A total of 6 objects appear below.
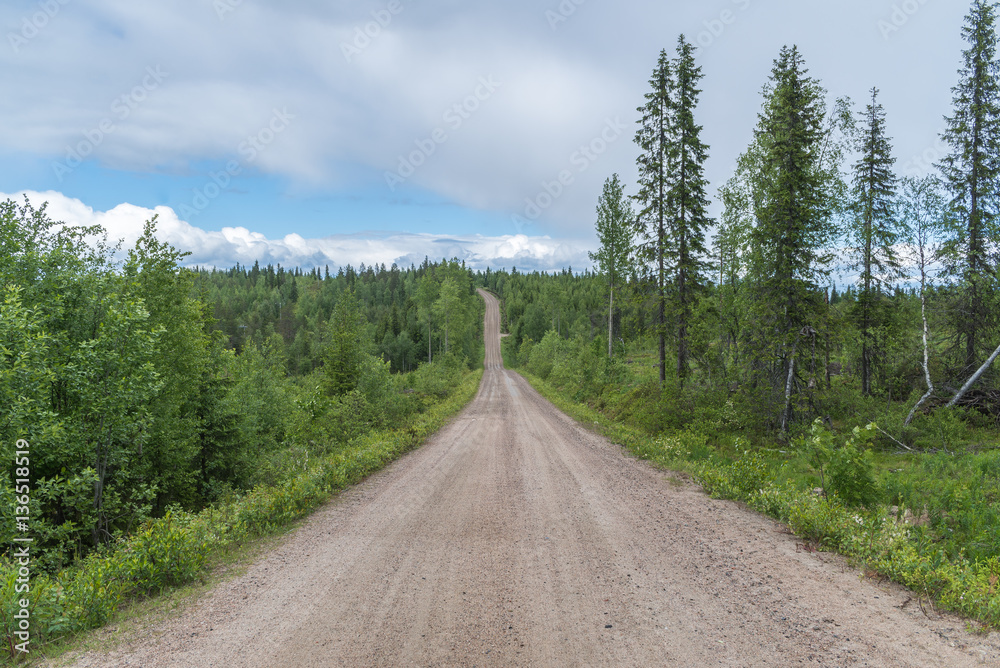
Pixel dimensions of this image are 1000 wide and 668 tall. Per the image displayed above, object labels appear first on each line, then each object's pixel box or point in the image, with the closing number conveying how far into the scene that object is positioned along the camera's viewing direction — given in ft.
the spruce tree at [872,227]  66.64
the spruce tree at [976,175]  56.80
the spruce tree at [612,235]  105.70
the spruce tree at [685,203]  60.75
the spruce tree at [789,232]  46.16
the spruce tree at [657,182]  62.54
